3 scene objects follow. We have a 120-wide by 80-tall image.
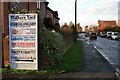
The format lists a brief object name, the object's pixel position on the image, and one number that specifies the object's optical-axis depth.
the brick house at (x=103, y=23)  147.62
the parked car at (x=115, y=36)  64.15
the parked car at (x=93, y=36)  69.56
